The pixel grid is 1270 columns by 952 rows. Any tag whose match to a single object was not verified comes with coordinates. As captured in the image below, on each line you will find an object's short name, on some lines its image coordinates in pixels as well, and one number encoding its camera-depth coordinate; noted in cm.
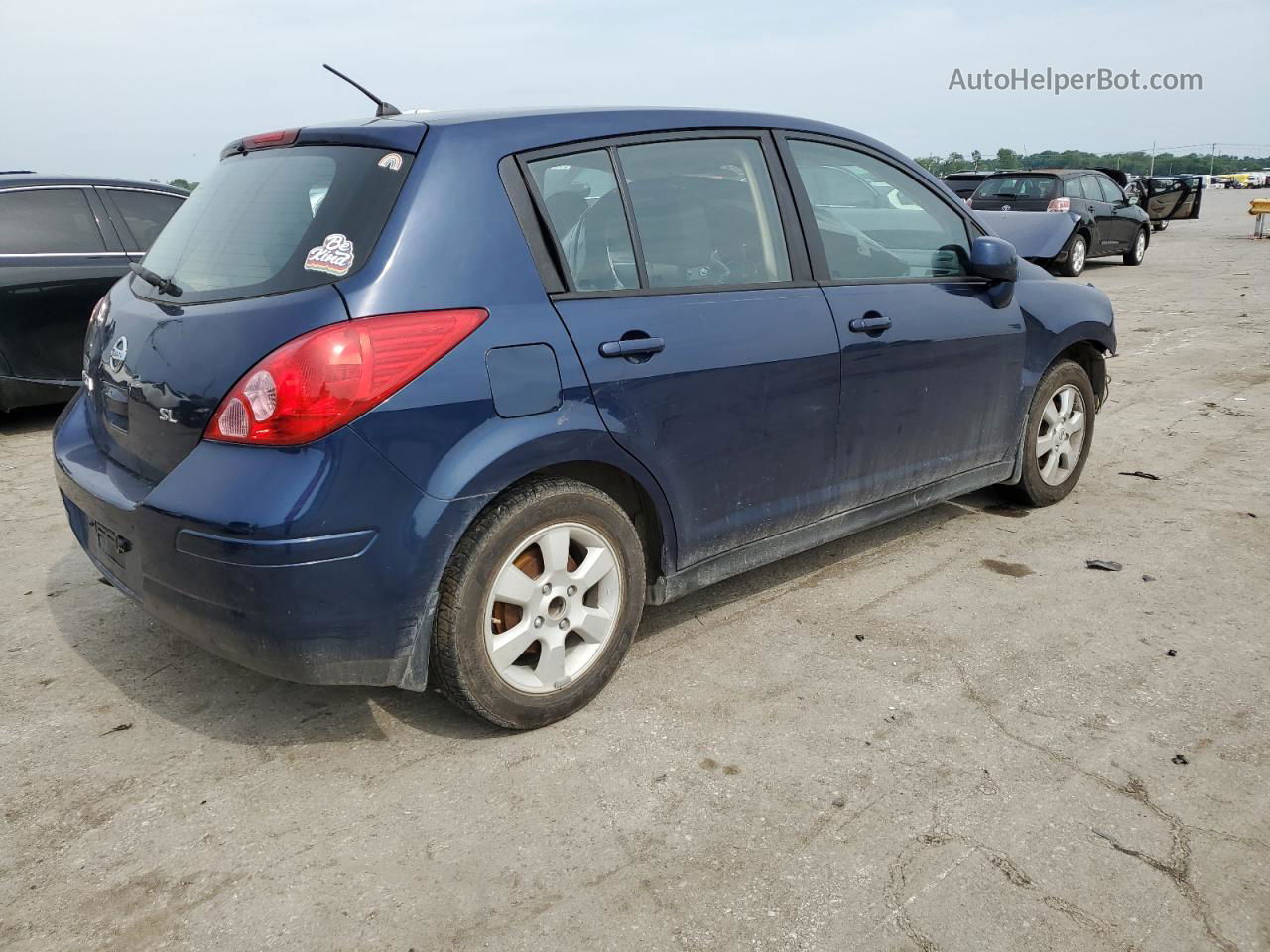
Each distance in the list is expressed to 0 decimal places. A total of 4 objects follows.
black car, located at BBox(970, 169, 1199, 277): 1628
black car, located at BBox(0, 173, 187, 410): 670
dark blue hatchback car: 264
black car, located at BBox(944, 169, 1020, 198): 1766
